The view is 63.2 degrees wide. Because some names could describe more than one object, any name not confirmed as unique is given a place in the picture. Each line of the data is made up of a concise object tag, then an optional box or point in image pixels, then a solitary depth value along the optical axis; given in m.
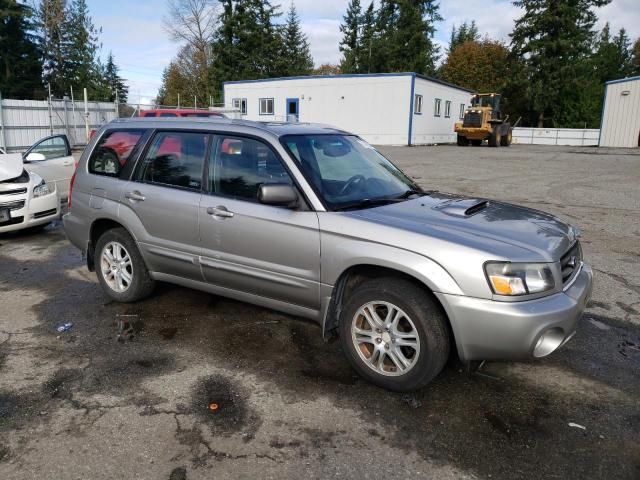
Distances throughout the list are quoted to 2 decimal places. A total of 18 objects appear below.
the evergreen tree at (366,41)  56.36
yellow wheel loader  32.28
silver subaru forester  3.04
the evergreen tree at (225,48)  50.62
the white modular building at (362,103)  31.84
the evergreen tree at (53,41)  44.06
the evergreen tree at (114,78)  86.50
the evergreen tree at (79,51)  47.72
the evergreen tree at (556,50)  46.66
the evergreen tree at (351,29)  61.05
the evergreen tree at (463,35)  73.19
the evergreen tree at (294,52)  55.41
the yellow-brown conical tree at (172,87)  60.03
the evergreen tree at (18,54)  43.03
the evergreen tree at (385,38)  53.16
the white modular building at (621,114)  35.38
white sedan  7.42
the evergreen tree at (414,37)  51.38
